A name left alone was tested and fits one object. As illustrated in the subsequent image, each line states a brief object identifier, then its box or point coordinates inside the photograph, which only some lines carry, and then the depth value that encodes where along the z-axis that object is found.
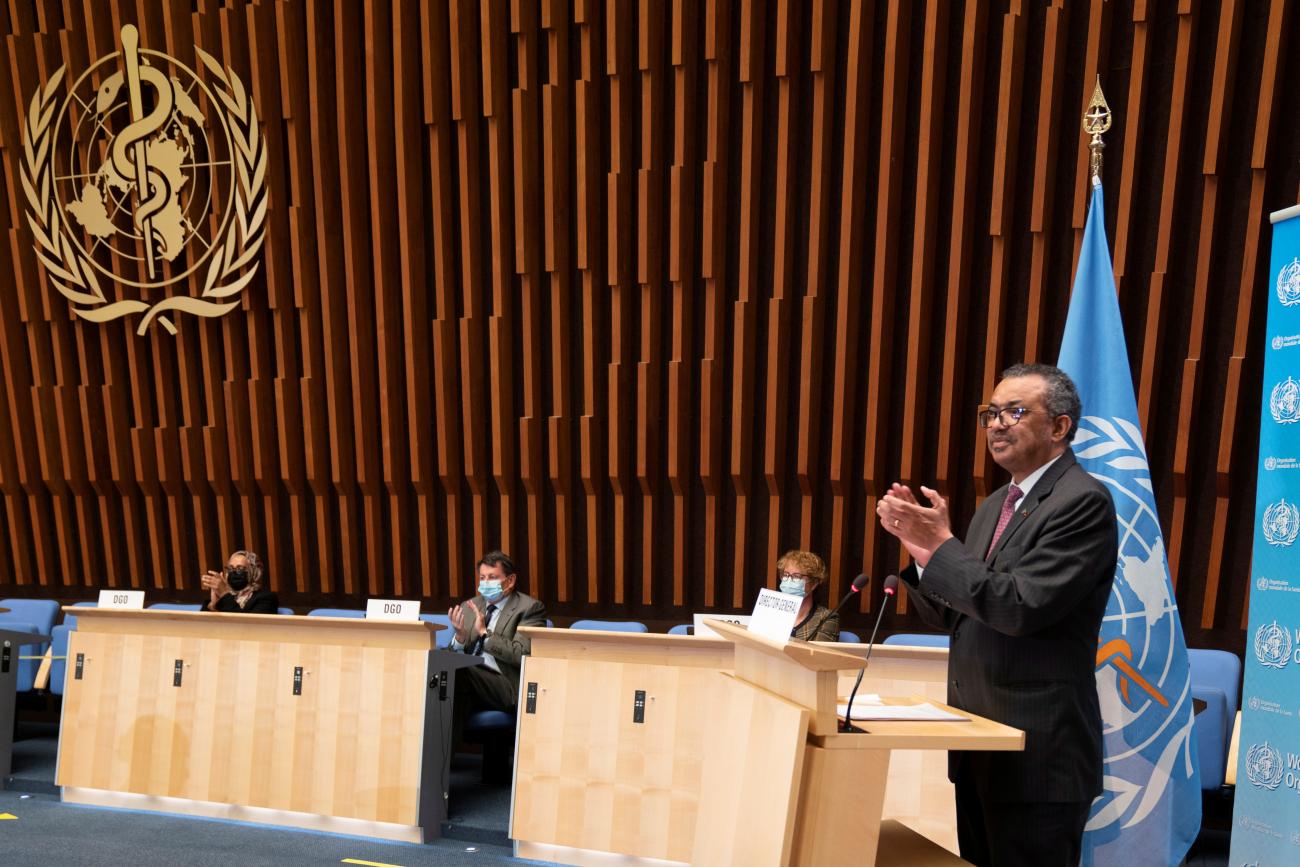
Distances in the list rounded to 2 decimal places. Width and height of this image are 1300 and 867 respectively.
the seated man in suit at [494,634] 5.52
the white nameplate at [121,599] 5.62
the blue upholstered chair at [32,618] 6.63
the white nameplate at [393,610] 4.98
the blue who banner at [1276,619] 3.33
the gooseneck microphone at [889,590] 2.13
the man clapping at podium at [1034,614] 2.24
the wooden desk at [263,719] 4.86
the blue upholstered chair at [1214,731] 4.51
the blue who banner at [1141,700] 3.88
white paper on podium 2.28
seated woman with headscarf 6.24
